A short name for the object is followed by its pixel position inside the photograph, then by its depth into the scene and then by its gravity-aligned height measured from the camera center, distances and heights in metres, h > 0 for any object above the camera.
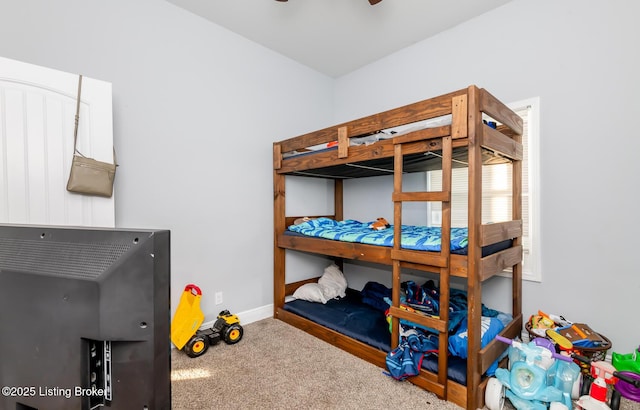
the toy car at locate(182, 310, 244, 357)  2.06 -0.99
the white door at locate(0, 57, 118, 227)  1.52 +0.36
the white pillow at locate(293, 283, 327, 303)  2.81 -0.88
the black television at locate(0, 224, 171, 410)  0.44 -0.18
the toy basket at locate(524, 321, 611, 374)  1.67 -0.88
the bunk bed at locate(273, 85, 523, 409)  1.57 -0.17
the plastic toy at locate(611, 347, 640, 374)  1.59 -0.89
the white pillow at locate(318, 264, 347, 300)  2.94 -0.83
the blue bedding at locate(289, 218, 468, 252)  1.76 -0.23
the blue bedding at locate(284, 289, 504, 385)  1.71 -0.95
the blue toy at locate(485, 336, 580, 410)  1.46 -0.94
